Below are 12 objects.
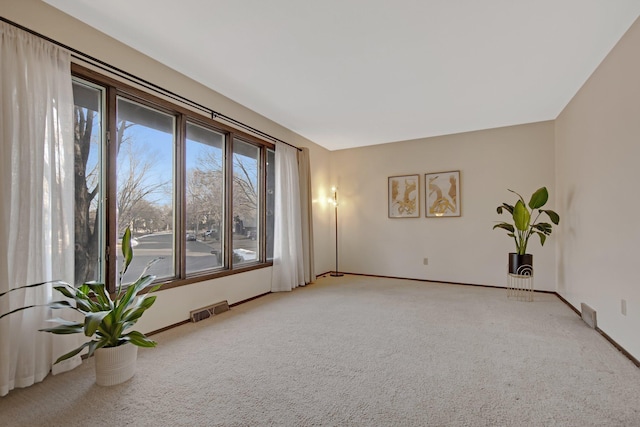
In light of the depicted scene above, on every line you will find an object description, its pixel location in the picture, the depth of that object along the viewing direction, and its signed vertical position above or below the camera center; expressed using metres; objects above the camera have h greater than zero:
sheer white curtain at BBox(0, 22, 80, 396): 1.88 +0.15
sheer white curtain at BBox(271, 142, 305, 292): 4.60 -0.16
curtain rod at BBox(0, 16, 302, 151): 2.13 +1.26
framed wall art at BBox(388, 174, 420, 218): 5.48 +0.37
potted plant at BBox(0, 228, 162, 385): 1.95 -0.75
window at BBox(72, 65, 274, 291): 2.49 +0.30
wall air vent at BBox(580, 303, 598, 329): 2.96 -1.02
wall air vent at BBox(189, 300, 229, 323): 3.22 -1.06
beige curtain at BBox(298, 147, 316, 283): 5.10 +0.04
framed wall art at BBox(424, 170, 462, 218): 5.16 +0.38
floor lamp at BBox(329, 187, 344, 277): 6.18 +0.33
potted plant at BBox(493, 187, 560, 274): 3.98 -0.15
